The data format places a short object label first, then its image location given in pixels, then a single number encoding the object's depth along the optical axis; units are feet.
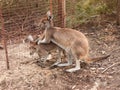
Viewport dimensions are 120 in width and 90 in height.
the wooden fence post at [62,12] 20.15
